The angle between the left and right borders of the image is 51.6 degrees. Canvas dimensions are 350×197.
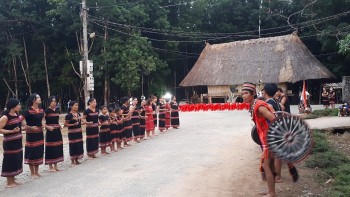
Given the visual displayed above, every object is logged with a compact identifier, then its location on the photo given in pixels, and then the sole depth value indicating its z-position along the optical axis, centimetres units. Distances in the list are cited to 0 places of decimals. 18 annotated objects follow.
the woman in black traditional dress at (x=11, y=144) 737
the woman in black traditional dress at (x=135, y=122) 1296
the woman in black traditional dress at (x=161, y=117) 1569
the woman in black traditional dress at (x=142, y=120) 1354
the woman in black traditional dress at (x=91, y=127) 991
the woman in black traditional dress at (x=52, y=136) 860
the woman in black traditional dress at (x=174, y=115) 1647
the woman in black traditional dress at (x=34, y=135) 815
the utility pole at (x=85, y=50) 1830
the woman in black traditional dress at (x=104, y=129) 1063
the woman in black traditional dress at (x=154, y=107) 1487
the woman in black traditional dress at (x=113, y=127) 1127
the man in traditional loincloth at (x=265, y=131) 562
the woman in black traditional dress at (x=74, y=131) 916
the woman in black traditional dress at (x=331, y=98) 2492
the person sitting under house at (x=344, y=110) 1839
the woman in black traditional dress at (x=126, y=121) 1208
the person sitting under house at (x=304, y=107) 2140
